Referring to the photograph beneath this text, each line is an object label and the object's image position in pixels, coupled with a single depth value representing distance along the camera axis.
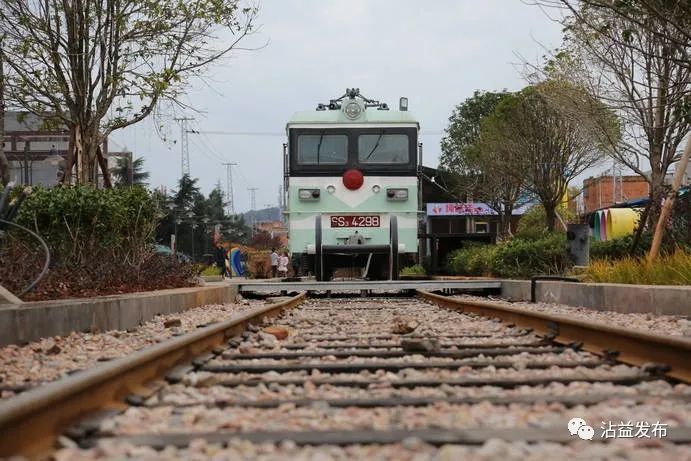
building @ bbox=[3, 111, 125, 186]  48.94
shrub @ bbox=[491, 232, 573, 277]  16.95
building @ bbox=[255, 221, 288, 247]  126.20
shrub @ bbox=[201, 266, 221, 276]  28.80
